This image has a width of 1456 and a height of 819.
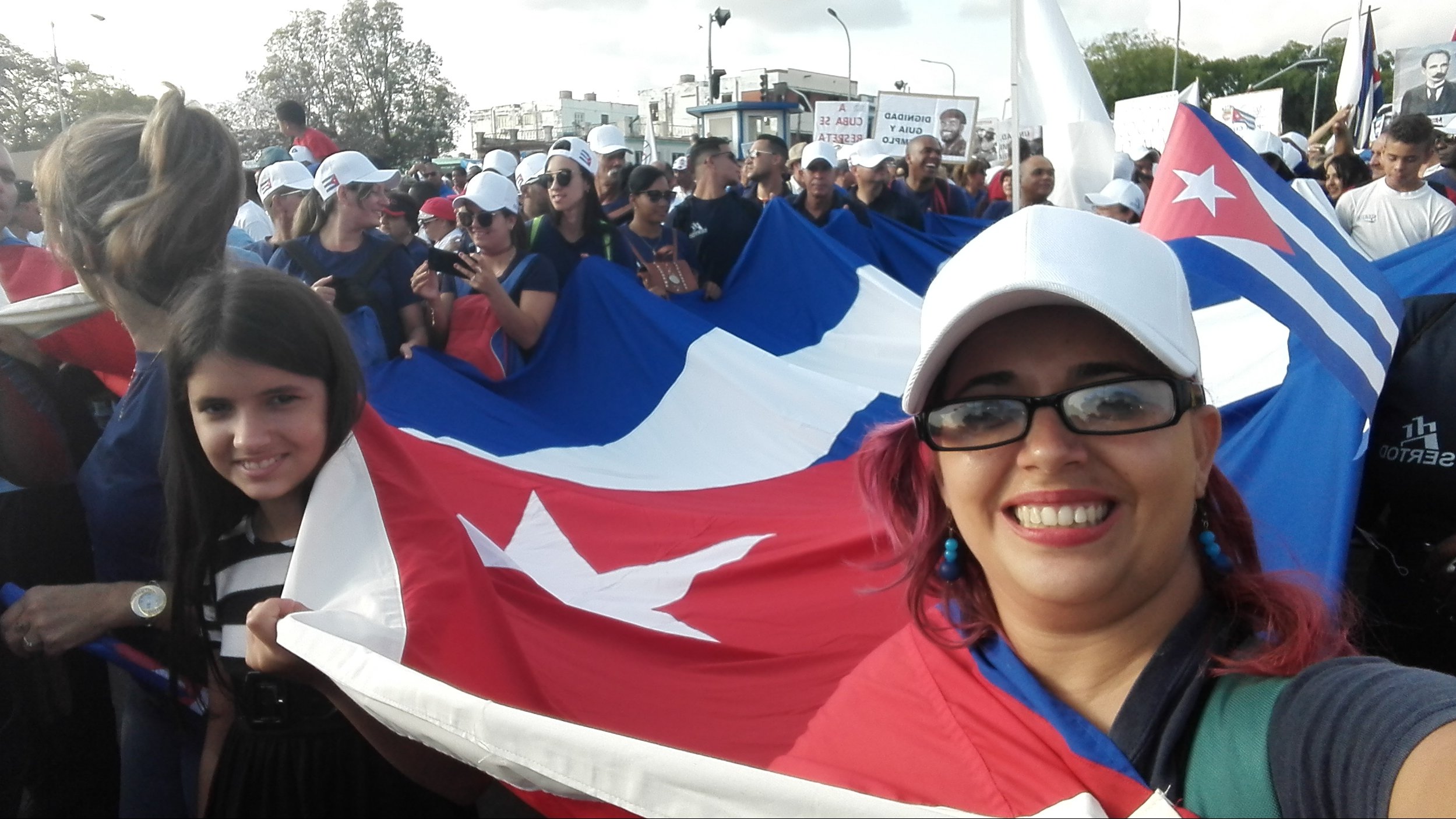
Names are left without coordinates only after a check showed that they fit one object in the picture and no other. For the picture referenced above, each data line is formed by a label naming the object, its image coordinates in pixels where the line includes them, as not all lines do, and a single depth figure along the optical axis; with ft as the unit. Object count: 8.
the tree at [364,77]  120.16
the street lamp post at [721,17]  117.91
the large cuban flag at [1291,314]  8.54
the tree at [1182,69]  208.54
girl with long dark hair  6.05
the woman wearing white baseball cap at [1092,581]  3.62
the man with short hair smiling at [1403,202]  18.80
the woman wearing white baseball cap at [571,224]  18.99
